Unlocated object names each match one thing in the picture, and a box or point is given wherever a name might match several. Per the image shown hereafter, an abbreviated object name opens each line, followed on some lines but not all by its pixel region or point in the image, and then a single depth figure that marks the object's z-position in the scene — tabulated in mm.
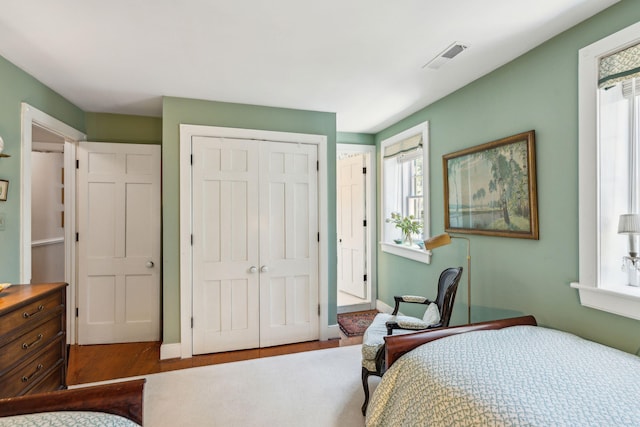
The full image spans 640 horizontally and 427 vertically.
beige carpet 1931
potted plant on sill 3488
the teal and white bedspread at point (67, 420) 774
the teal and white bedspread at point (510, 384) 1054
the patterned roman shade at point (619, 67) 1509
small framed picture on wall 1979
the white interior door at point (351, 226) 4266
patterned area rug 3404
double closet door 2895
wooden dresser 1490
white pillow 2234
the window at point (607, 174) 1614
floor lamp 2268
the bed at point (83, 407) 813
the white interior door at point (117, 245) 3053
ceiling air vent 1980
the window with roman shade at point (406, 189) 3186
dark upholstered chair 1981
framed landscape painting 2061
